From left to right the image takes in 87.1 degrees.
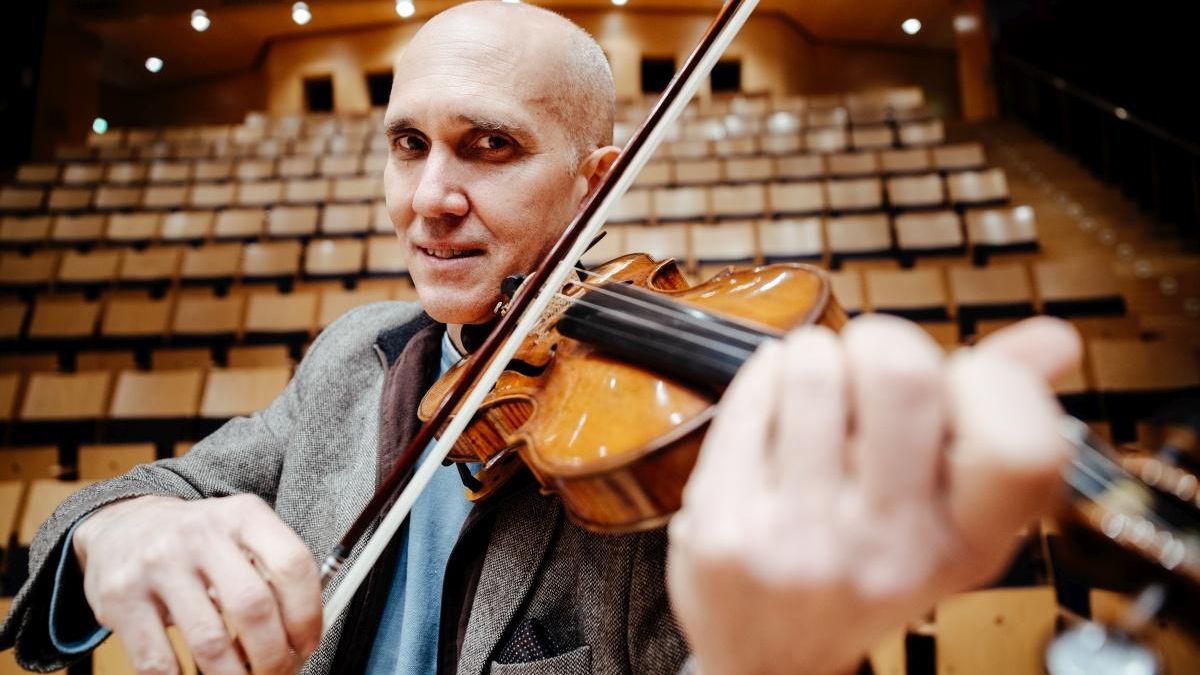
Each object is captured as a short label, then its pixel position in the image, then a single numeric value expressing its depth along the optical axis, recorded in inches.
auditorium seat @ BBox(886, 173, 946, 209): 141.4
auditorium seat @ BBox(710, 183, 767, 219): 147.1
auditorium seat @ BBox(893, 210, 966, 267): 126.4
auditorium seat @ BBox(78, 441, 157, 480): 76.7
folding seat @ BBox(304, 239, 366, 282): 132.8
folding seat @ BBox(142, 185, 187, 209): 172.2
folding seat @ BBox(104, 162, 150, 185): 191.3
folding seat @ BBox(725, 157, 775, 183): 161.8
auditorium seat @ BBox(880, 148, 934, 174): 159.6
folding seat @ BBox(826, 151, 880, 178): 158.2
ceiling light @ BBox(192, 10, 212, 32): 251.3
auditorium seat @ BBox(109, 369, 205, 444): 89.2
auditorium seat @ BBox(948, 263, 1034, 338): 103.0
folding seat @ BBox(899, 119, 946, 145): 179.0
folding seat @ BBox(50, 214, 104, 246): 154.6
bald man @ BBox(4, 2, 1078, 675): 9.3
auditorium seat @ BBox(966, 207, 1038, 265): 123.2
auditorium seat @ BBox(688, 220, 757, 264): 125.9
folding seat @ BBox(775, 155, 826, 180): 159.3
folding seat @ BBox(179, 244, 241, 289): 133.1
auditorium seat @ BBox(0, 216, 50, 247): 154.1
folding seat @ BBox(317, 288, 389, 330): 111.8
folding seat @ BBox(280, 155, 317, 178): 188.4
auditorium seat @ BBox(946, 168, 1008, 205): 140.8
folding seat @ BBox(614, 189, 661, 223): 143.0
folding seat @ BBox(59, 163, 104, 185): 193.3
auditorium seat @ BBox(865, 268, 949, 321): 105.0
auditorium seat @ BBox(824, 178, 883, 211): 142.6
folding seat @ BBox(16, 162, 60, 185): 194.7
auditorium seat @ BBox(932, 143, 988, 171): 159.9
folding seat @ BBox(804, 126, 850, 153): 176.7
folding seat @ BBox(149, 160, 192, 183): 189.6
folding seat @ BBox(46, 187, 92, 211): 175.3
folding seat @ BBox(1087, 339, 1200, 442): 79.9
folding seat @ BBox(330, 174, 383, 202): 167.5
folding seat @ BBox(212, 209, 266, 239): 152.6
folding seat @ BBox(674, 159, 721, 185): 166.2
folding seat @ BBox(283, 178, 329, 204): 170.7
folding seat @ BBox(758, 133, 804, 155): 179.3
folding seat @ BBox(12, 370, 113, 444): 91.4
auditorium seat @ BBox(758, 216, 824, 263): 125.6
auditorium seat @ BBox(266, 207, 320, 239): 152.9
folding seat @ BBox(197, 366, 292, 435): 87.3
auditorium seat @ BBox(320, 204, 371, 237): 150.5
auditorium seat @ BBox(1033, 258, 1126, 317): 100.7
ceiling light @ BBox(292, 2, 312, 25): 251.0
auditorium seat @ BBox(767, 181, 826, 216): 144.7
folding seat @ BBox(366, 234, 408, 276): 131.1
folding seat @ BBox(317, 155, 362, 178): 186.9
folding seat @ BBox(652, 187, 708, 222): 146.7
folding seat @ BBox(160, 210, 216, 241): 153.2
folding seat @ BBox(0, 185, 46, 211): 177.3
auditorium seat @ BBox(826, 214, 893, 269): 126.0
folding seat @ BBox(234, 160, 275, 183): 186.1
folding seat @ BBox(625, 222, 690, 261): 126.7
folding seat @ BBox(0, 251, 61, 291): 134.8
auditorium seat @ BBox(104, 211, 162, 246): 153.7
